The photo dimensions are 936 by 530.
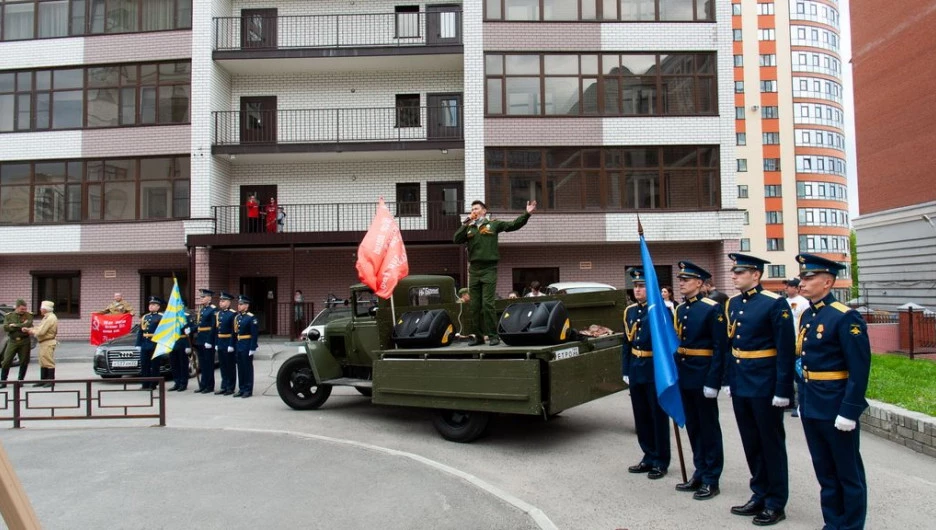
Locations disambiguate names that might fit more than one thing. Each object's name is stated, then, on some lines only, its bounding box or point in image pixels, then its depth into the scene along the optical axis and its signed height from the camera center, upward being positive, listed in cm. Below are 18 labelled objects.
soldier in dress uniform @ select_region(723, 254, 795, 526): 479 -78
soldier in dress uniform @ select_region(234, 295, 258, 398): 1120 -109
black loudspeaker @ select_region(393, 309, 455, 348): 807 -60
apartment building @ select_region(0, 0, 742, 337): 2114 +503
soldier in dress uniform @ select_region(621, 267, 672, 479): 610 -113
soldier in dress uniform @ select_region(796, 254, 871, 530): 421 -76
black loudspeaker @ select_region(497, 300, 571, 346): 703 -47
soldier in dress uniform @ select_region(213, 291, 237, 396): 1152 -117
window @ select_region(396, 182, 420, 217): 2309 +328
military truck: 678 -101
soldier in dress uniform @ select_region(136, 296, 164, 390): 1238 -110
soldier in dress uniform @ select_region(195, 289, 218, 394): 1187 -116
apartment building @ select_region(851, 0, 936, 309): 2650 +605
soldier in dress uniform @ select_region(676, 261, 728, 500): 544 -78
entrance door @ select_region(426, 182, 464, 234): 2266 +305
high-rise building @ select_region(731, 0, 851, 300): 6228 +1554
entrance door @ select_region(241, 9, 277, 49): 2328 +970
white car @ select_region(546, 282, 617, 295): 1427 -8
